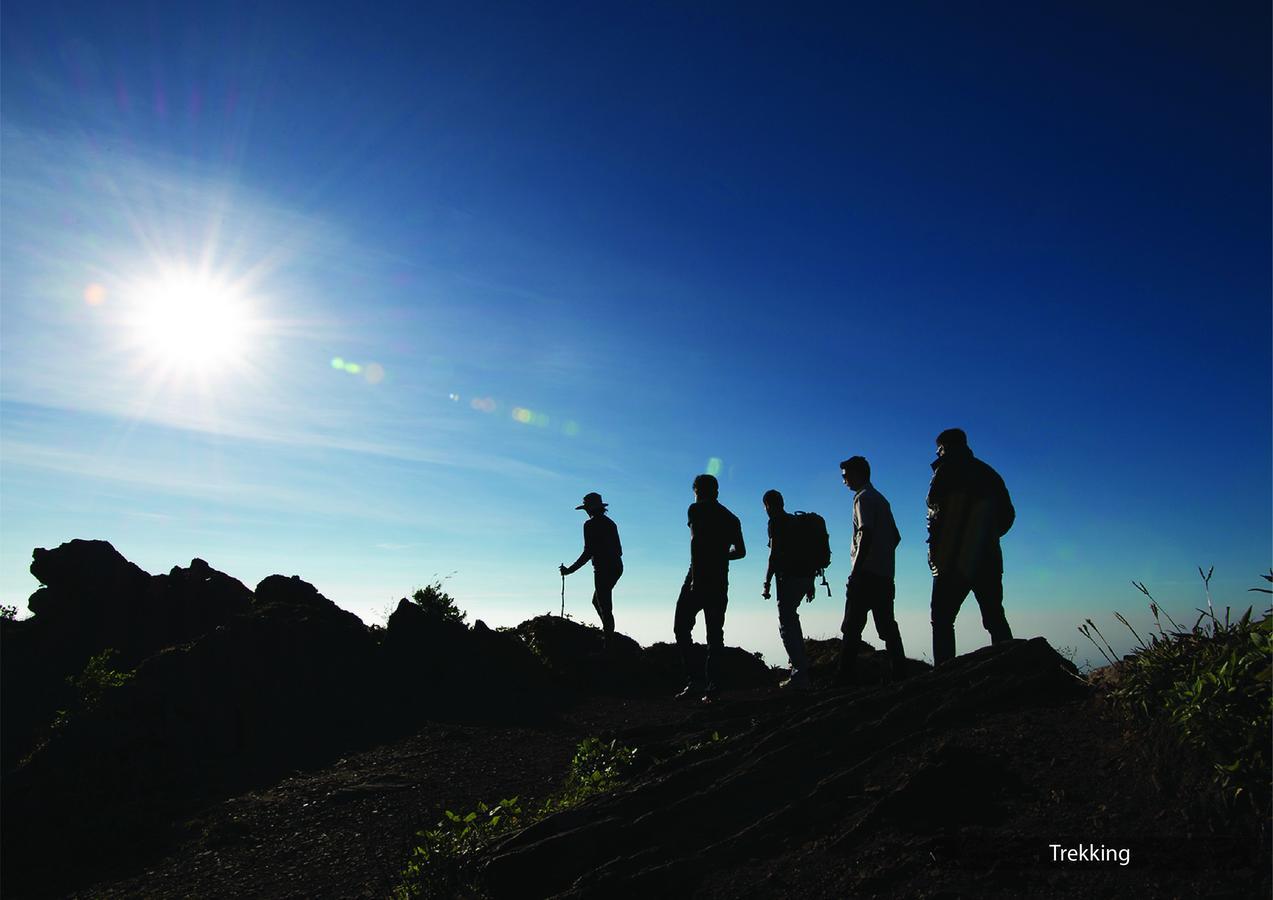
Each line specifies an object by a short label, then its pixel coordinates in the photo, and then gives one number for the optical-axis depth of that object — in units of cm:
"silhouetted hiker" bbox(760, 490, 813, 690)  1006
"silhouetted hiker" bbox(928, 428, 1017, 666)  745
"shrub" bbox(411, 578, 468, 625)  1537
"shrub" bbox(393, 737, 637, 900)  474
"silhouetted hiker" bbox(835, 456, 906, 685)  855
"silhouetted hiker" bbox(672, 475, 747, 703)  1020
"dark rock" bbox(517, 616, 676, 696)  1391
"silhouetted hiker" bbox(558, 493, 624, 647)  1373
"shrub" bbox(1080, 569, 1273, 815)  301
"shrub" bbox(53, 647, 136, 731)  979
